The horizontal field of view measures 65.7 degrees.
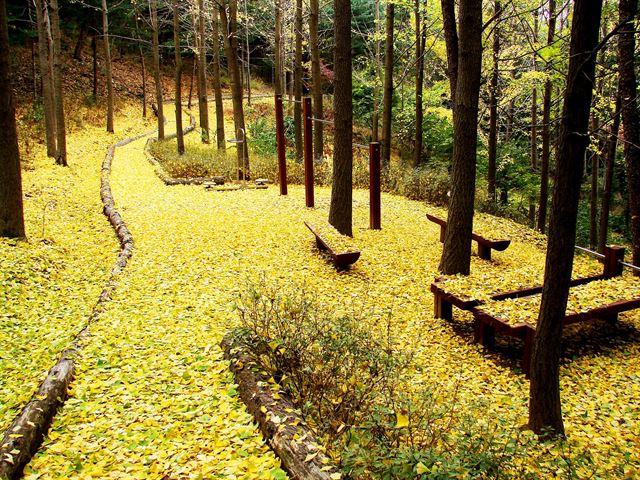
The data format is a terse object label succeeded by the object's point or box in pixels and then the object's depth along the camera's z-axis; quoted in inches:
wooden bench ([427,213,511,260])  362.9
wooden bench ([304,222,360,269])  318.0
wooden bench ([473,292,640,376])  219.0
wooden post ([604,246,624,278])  293.6
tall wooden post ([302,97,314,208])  469.7
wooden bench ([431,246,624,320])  254.8
